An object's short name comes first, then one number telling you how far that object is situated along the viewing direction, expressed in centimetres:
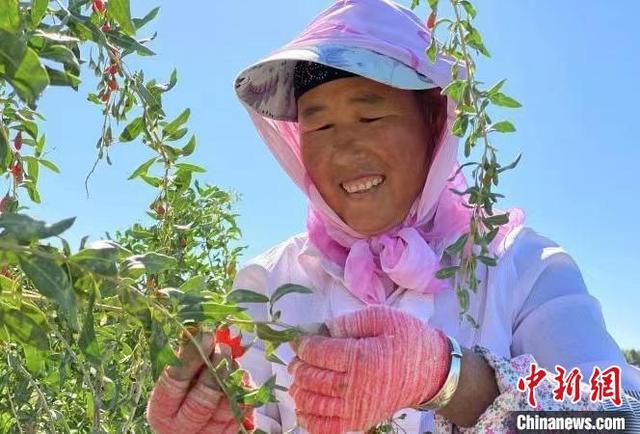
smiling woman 127
